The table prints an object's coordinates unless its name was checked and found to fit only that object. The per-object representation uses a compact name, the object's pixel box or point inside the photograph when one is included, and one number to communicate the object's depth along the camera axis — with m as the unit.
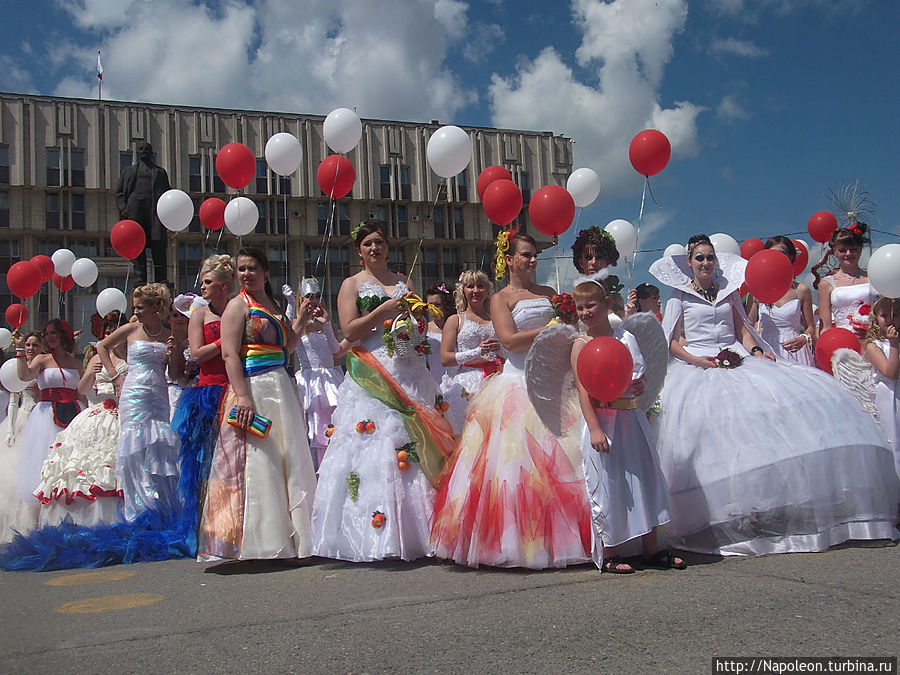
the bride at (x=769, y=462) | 4.34
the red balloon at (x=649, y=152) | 6.86
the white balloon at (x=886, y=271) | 5.43
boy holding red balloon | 3.93
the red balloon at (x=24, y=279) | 9.89
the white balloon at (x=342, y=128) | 7.64
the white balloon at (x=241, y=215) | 8.67
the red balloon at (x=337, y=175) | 7.93
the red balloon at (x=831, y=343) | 5.82
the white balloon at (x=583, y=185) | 7.98
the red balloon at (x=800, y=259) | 8.16
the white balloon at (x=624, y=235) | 8.02
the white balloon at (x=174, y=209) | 8.79
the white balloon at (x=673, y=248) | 9.27
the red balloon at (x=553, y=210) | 6.88
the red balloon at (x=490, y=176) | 8.47
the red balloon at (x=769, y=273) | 5.59
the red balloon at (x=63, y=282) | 11.51
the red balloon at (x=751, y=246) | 9.27
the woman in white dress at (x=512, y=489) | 4.12
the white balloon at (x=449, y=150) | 7.51
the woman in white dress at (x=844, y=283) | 6.63
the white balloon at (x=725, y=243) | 8.88
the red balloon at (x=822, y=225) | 8.97
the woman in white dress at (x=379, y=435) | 4.61
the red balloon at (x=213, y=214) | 9.64
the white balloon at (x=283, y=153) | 8.10
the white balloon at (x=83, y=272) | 11.10
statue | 9.73
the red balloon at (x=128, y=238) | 8.72
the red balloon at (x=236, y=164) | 7.96
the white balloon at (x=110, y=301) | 10.53
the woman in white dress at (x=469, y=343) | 6.33
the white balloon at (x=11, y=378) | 8.21
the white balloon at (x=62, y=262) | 10.96
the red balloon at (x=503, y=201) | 7.32
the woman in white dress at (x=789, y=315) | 7.12
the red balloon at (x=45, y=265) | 10.58
